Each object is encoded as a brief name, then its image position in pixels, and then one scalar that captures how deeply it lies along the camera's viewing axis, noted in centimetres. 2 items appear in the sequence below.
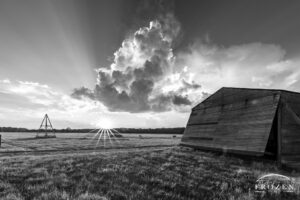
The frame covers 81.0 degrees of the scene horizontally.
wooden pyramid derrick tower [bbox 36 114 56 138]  4512
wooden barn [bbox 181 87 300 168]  1225
